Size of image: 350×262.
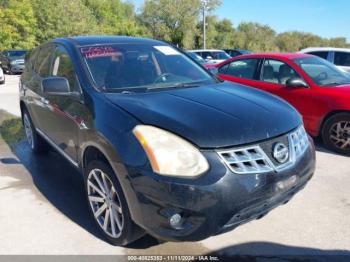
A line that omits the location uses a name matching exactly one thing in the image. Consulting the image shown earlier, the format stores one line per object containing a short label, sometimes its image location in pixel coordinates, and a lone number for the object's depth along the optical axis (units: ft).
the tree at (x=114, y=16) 167.84
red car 16.75
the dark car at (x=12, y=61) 70.64
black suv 7.92
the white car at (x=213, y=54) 70.03
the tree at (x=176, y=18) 152.97
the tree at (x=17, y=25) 108.58
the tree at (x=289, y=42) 206.71
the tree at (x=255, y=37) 190.70
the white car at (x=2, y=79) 49.61
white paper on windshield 13.55
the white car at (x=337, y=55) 34.96
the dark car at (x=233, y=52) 86.82
